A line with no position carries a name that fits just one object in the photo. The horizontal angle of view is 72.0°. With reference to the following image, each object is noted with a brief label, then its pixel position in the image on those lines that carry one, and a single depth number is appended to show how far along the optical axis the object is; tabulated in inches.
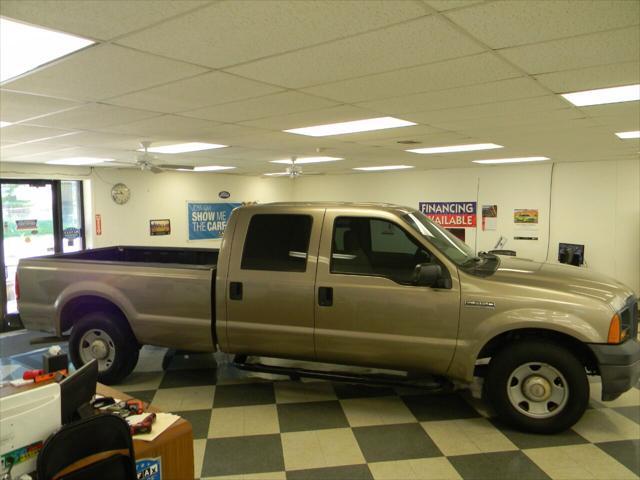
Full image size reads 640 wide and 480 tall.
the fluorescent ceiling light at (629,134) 192.9
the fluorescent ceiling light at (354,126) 165.9
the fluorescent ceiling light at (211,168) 340.2
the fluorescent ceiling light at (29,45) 75.8
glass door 277.6
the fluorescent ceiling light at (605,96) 119.2
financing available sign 375.2
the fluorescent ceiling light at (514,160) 300.2
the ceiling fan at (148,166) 217.2
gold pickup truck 126.0
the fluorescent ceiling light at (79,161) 274.2
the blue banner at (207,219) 385.8
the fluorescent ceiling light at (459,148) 236.2
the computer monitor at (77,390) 68.6
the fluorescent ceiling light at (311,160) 295.0
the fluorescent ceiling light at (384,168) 357.9
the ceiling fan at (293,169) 294.8
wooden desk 75.0
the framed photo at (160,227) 352.2
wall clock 327.3
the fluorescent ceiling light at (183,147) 223.9
